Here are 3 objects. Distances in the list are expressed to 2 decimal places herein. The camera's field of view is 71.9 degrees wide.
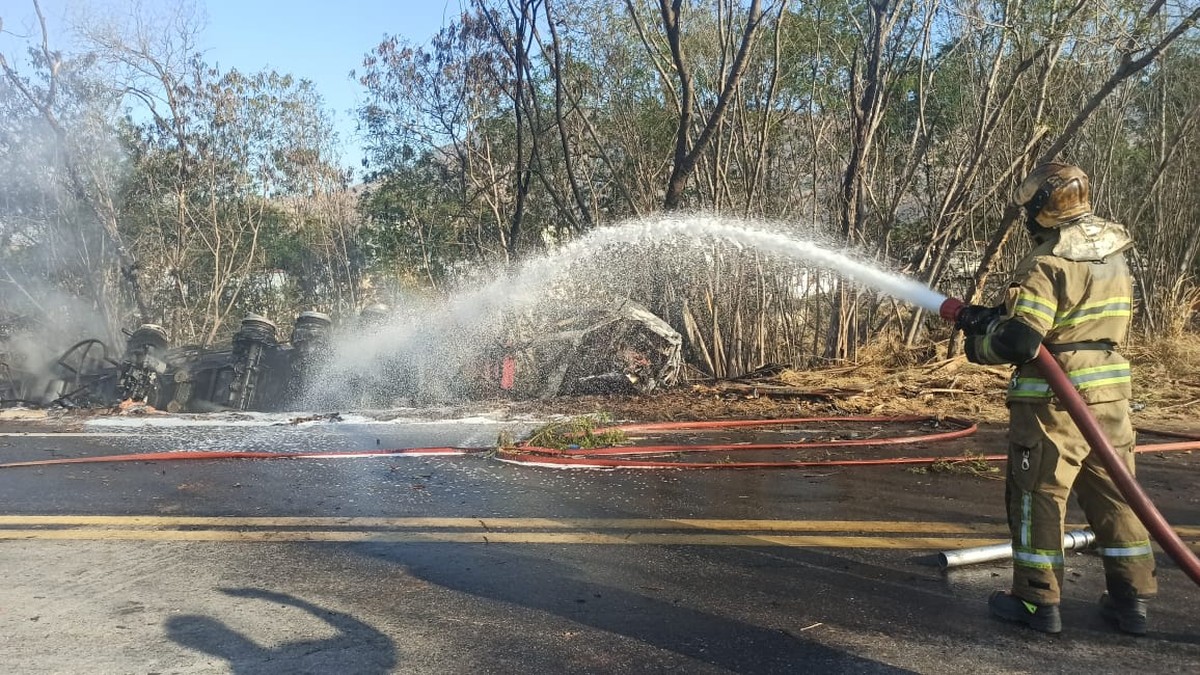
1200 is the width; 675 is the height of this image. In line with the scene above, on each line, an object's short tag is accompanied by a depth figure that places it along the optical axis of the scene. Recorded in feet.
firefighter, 9.80
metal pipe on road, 11.88
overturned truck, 32.14
